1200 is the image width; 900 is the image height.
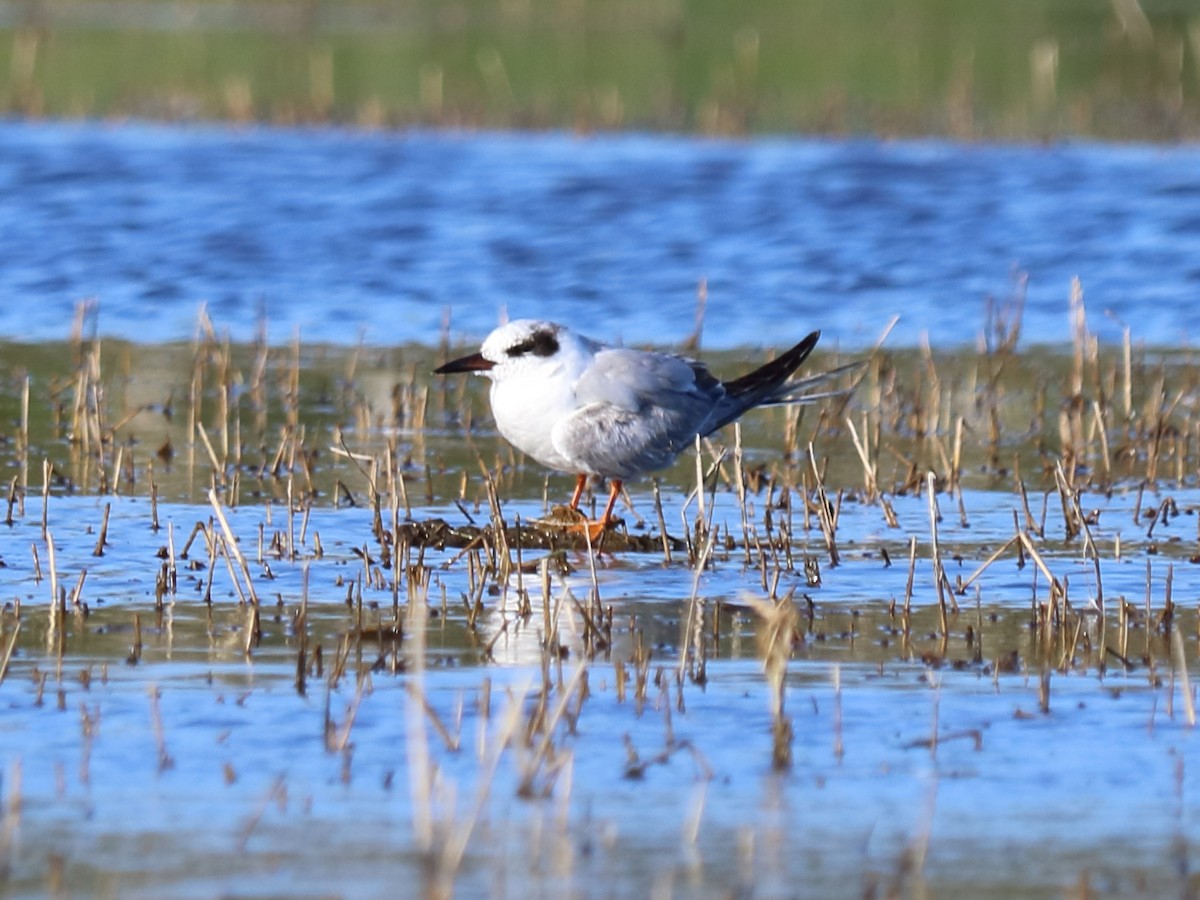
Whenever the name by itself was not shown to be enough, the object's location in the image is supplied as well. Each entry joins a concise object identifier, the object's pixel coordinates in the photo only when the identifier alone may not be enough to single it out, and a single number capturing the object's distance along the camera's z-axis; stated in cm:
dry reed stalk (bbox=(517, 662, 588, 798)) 960
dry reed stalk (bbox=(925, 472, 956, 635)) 1309
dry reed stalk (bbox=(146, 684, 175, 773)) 1013
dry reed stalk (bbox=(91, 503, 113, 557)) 1505
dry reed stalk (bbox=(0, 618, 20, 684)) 1114
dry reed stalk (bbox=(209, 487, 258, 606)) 1311
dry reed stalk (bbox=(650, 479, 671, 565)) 1523
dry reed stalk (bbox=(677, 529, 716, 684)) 1180
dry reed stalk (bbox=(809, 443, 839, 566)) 1526
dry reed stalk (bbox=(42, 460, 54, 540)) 1551
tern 1617
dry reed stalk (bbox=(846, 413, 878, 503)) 1741
